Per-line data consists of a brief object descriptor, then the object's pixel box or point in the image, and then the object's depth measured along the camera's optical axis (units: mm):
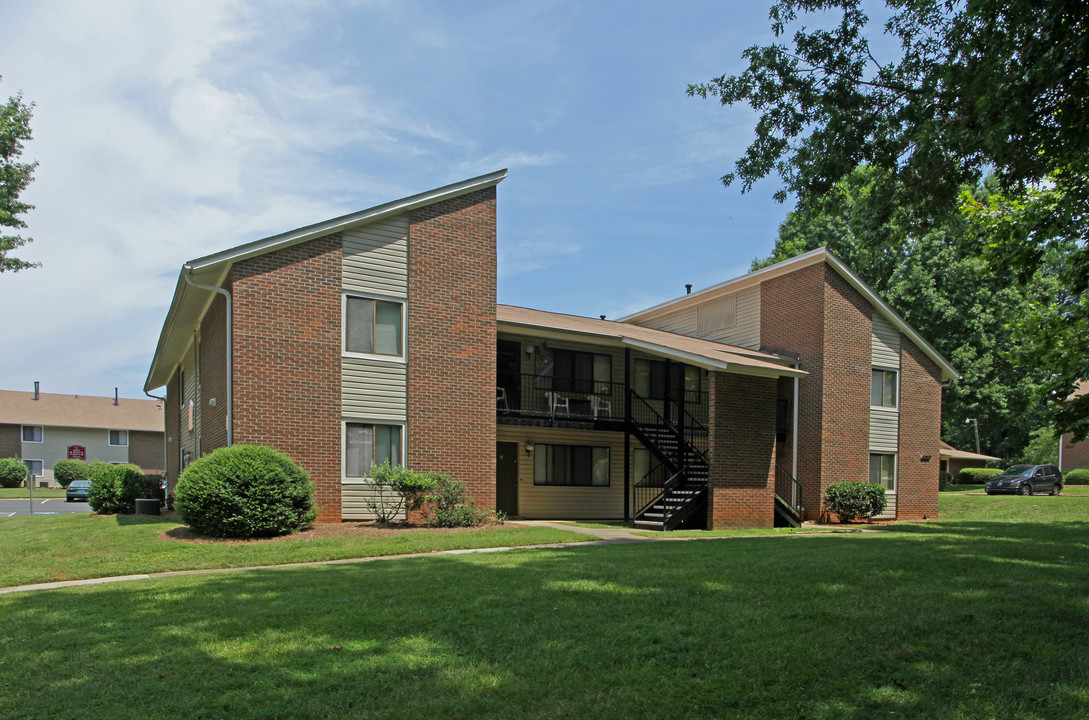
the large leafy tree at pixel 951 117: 8227
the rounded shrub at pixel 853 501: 22922
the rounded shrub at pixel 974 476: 46312
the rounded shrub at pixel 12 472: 49156
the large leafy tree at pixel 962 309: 34562
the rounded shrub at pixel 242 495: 13594
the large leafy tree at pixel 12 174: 27578
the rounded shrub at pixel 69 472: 51081
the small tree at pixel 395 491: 16172
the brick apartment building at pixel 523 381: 16266
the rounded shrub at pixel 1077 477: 45781
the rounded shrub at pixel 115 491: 21875
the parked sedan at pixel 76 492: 40656
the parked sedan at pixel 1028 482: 37500
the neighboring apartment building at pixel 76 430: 53188
